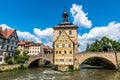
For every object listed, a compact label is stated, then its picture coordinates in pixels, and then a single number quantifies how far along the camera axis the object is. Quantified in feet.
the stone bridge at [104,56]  66.97
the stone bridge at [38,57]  73.92
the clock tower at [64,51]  64.95
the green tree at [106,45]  89.18
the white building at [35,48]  130.37
